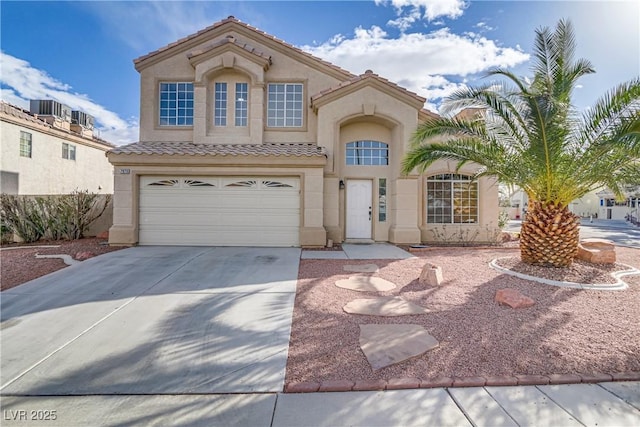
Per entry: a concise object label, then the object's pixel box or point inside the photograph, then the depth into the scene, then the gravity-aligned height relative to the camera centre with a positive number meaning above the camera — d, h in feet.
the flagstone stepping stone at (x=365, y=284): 20.51 -4.90
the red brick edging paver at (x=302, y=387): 10.00 -5.85
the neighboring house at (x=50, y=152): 55.16 +13.47
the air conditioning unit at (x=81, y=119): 76.22 +25.35
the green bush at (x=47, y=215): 38.52 -0.08
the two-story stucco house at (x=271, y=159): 35.86 +7.00
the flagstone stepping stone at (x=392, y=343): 11.74 -5.49
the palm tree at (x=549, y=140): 22.38 +6.41
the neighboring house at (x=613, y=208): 117.08 +4.26
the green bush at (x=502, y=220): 45.23 -0.42
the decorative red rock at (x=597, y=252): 26.76 -3.16
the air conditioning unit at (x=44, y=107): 69.97 +25.44
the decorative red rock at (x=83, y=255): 28.37 -4.02
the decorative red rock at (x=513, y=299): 16.87 -4.75
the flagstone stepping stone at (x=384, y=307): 16.33 -5.21
